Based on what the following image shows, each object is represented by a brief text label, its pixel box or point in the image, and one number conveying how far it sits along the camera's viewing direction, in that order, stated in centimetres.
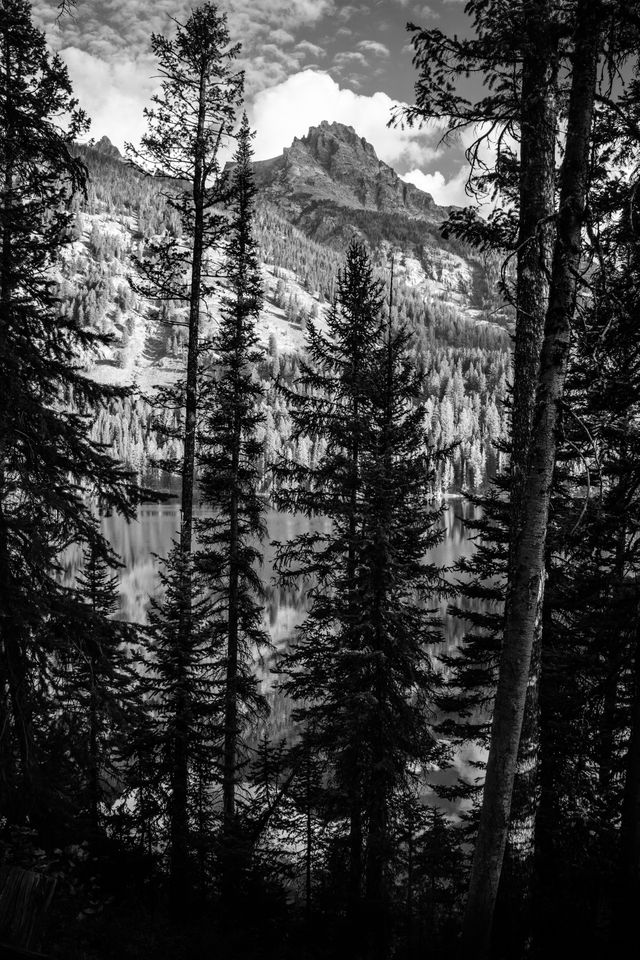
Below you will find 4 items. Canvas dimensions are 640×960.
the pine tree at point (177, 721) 910
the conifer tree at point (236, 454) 1160
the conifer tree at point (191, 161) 1009
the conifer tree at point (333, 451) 1072
